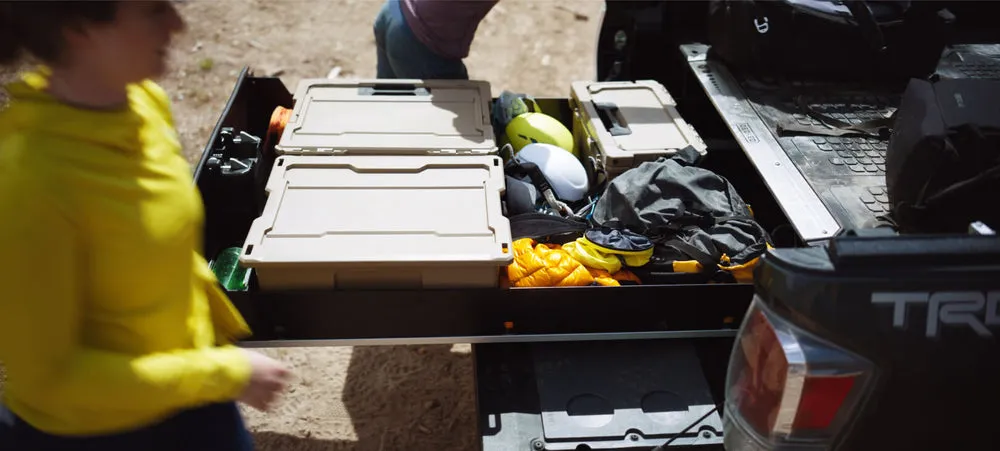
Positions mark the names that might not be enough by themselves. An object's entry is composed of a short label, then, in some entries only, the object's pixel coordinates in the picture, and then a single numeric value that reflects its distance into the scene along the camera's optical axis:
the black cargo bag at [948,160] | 2.03
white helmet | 3.06
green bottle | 2.74
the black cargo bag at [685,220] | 2.60
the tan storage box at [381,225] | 2.41
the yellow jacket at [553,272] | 2.55
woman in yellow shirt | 1.31
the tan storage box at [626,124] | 3.08
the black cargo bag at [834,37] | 3.23
